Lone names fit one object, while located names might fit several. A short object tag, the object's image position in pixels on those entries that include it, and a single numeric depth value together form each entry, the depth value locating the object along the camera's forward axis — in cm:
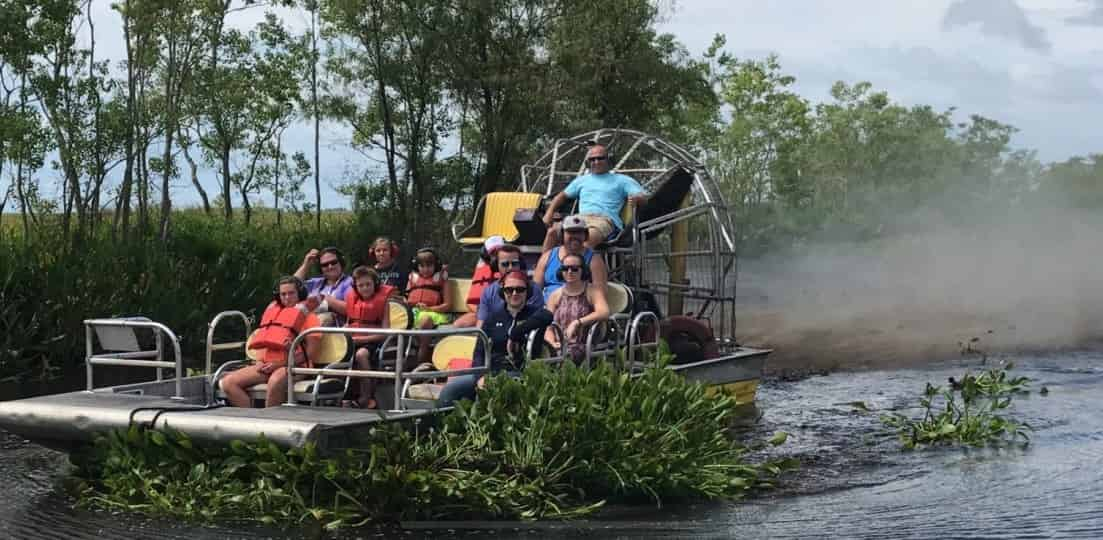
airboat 1059
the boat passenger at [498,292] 1194
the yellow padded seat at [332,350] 1164
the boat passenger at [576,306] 1244
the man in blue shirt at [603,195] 1514
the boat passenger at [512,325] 1173
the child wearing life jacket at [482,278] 1376
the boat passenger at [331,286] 1297
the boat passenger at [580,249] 1297
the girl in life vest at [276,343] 1170
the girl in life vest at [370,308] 1219
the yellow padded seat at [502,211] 1627
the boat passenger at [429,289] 1383
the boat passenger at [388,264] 1435
